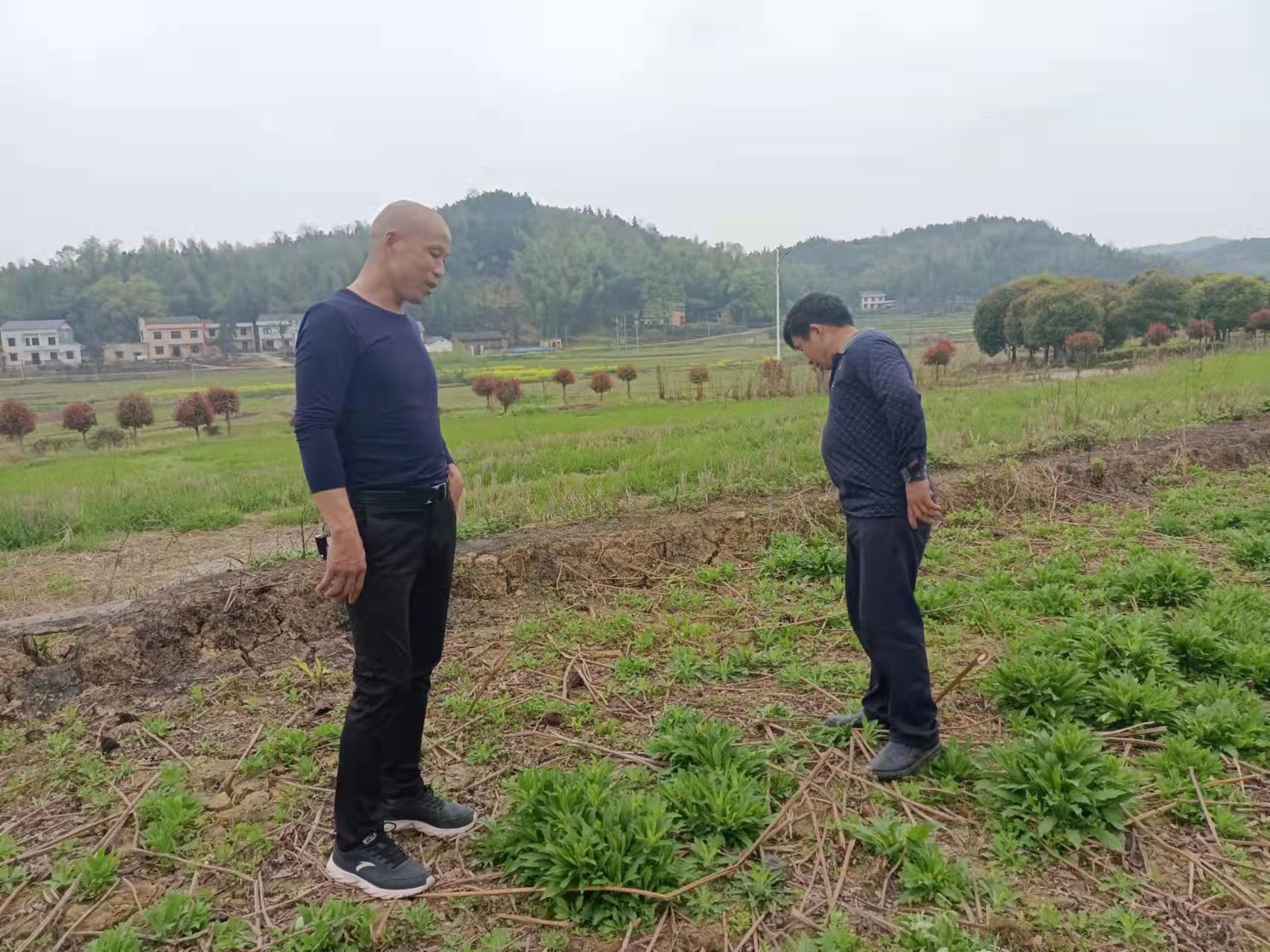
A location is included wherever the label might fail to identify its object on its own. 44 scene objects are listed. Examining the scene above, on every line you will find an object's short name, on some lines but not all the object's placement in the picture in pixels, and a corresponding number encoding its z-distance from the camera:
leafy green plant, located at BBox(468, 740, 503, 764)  3.38
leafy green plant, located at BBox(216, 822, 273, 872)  2.74
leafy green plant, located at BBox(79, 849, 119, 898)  2.59
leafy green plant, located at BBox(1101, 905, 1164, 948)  2.27
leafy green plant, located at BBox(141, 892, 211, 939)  2.38
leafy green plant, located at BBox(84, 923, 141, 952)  2.27
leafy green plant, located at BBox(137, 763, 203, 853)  2.79
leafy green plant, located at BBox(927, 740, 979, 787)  3.05
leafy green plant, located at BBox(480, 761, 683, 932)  2.44
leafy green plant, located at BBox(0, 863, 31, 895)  2.62
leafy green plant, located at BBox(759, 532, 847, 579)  5.70
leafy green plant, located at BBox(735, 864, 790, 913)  2.47
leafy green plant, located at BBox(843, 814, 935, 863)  2.62
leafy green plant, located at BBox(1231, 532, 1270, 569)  5.28
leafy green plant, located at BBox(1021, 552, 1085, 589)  5.20
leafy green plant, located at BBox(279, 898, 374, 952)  2.31
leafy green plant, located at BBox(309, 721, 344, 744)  3.52
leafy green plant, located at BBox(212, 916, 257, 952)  2.35
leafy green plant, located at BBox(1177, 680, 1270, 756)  3.11
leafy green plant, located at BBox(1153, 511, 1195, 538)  6.31
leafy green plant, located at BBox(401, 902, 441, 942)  2.38
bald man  2.41
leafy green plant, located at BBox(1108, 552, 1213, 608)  4.71
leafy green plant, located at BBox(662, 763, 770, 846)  2.73
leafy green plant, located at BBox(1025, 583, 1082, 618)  4.72
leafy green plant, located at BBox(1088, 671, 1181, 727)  3.33
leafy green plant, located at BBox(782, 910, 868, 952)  2.26
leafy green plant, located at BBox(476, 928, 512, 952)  2.31
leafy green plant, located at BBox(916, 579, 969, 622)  4.84
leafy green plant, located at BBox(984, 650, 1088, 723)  3.46
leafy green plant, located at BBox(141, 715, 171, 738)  3.67
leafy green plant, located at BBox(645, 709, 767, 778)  3.08
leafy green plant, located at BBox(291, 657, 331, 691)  4.15
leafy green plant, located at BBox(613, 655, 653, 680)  4.17
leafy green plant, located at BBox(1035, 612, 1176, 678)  3.68
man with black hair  3.04
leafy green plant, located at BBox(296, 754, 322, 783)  3.21
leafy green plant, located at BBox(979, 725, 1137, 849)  2.66
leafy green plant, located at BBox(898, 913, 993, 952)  2.23
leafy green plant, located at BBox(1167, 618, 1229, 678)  3.74
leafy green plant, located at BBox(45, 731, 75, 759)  3.50
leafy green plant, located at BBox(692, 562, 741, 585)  5.75
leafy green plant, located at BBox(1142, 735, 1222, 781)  2.96
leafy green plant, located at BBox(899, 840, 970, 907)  2.43
